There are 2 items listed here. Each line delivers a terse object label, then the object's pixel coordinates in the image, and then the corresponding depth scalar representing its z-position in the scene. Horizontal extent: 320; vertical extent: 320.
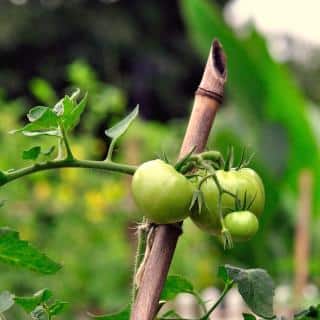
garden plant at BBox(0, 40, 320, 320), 1.24
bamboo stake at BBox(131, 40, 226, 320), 1.25
